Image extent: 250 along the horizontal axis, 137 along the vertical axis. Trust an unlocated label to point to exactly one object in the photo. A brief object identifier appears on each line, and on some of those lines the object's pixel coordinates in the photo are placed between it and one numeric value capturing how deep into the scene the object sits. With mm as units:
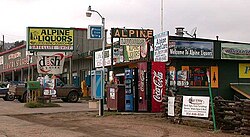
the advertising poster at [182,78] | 27688
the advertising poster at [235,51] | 29344
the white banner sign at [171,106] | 19062
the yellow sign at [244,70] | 30969
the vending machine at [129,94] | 23969
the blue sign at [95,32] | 22638
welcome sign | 27370
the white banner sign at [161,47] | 22030
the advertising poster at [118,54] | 35812
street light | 22234
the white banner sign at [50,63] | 32750
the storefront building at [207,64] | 27828
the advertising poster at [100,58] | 37941
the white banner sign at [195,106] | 16531
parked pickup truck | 35844
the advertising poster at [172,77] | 27000
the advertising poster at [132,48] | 28967
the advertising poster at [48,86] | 32906
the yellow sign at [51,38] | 36875
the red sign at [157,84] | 23359
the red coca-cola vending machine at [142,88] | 23516
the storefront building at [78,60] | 47219
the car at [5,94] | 39969
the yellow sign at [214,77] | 29859
